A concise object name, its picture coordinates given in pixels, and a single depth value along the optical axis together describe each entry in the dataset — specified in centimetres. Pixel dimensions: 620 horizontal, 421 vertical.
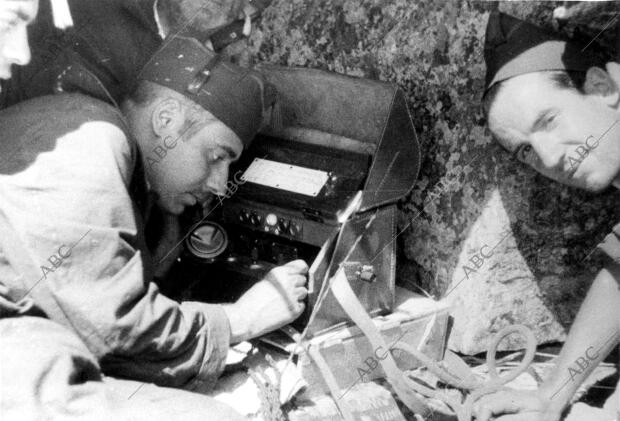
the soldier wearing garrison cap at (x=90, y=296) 116
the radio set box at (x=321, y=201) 165
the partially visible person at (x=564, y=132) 150
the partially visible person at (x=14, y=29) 111
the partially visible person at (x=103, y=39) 161
